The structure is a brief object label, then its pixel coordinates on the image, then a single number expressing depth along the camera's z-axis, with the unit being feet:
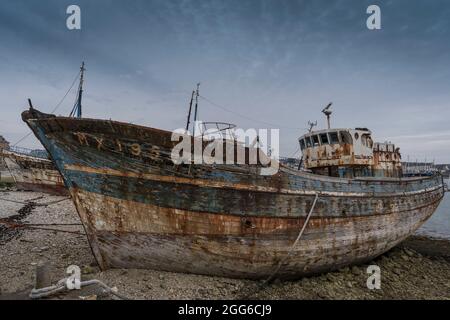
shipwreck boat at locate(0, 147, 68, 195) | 81.92
